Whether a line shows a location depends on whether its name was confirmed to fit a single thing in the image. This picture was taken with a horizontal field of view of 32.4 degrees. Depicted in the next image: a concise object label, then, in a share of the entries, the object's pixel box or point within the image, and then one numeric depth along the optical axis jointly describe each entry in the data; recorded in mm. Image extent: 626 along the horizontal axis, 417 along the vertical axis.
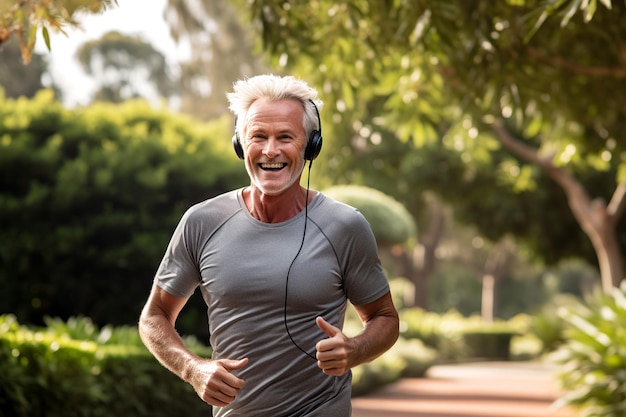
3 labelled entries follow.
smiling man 3482
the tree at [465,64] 8148
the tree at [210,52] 41406
